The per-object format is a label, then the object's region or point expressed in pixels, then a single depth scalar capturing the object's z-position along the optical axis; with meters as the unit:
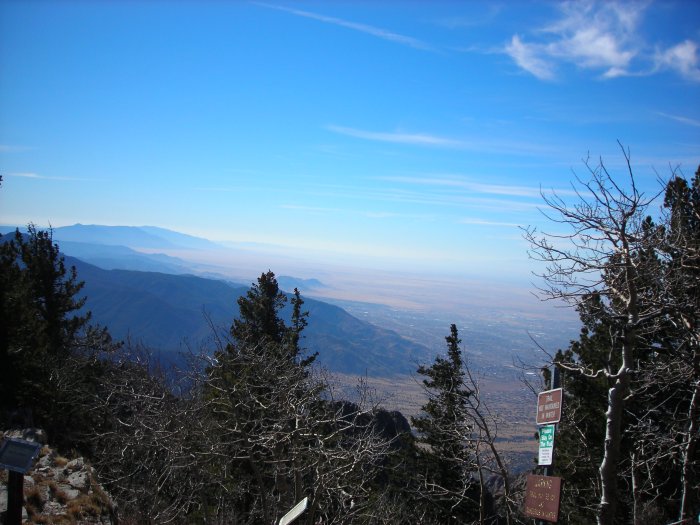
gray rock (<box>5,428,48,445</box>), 11.41
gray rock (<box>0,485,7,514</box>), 8.02
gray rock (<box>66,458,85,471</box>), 10.88
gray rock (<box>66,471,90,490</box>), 9.95
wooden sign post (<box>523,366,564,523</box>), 5.51
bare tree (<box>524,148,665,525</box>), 6.02
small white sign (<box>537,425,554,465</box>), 5.70
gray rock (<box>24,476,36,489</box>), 9.16
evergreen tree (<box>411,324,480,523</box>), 17.20
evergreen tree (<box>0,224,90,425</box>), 16.59
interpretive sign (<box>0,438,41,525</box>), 5.53
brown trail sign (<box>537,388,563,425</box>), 5.66
